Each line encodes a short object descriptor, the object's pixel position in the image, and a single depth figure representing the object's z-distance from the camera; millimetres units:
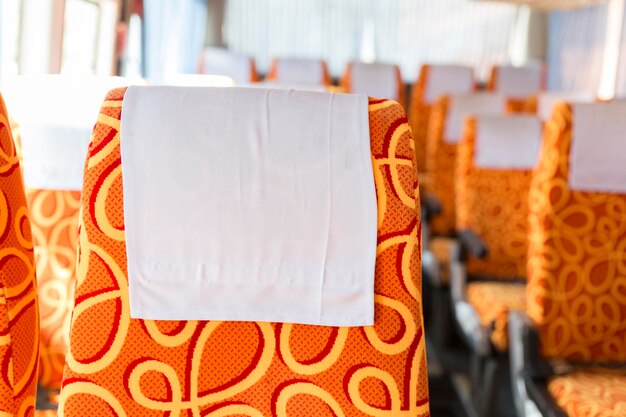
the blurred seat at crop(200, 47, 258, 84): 6070
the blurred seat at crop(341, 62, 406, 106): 6004
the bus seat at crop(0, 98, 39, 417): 1013
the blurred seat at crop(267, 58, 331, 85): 6188
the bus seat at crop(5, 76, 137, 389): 1613
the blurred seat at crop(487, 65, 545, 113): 7184
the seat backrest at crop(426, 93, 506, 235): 3369
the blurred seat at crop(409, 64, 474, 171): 5699
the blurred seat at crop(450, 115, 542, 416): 2750
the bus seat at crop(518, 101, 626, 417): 1785
